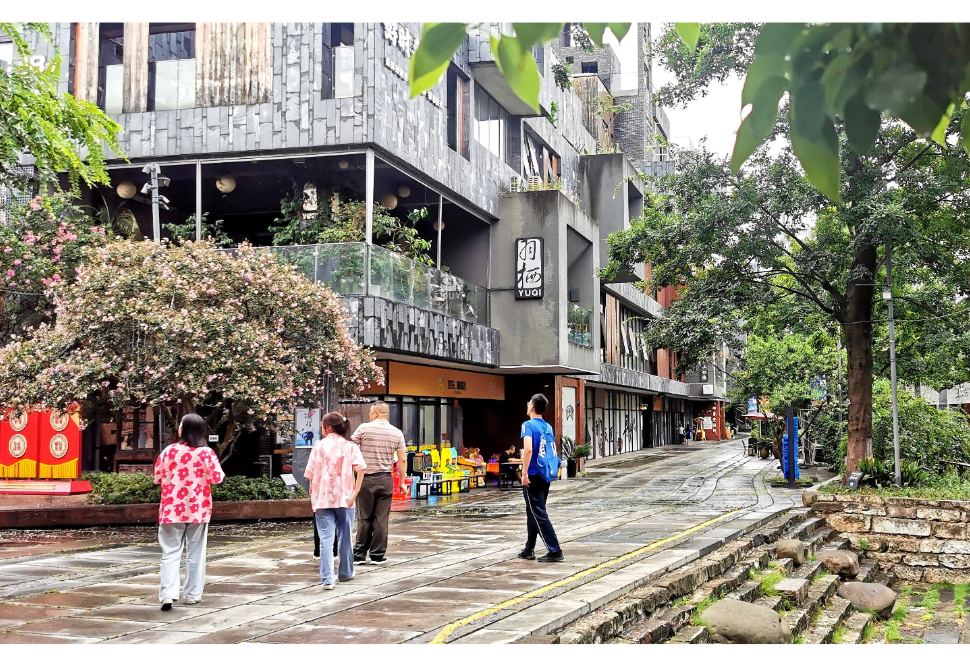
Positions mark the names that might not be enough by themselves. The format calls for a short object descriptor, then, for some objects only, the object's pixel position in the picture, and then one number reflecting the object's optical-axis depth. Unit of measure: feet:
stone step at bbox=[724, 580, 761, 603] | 29.99
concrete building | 63.16
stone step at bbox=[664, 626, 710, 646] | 23.84
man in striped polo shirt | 32.12
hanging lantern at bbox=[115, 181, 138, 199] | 69.51
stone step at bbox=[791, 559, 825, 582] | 37.45
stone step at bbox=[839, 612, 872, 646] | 30.60
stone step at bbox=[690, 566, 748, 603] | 28.50
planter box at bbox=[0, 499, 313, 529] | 47.21
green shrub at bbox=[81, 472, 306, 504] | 50.21
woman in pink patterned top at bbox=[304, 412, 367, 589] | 27.94
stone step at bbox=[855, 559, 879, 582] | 45.10
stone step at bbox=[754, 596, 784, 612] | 30.30
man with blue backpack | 31.91
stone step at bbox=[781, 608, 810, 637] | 28.94
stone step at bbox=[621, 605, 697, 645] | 22.87
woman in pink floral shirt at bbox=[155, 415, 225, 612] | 24.48
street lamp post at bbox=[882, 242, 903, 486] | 53.57
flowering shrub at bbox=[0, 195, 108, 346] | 63.05
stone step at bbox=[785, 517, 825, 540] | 44.71
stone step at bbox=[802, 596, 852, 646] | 28.97
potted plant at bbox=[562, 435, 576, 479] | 91.07
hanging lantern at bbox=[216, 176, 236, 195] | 67.77
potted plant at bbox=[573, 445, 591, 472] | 93.04
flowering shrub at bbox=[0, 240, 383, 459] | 45.16
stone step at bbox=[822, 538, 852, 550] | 48.11
